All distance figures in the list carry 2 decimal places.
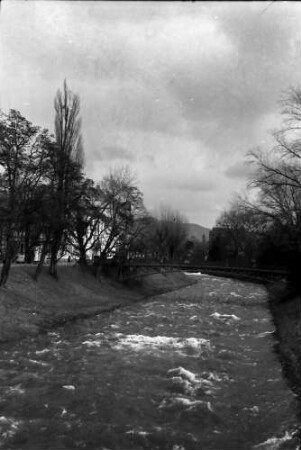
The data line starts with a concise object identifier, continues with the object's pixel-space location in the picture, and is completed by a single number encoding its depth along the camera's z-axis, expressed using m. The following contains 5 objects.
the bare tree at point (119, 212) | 51.16
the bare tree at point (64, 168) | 35.38
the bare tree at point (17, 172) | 27.77
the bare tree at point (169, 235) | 115.12
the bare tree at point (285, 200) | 32.59
